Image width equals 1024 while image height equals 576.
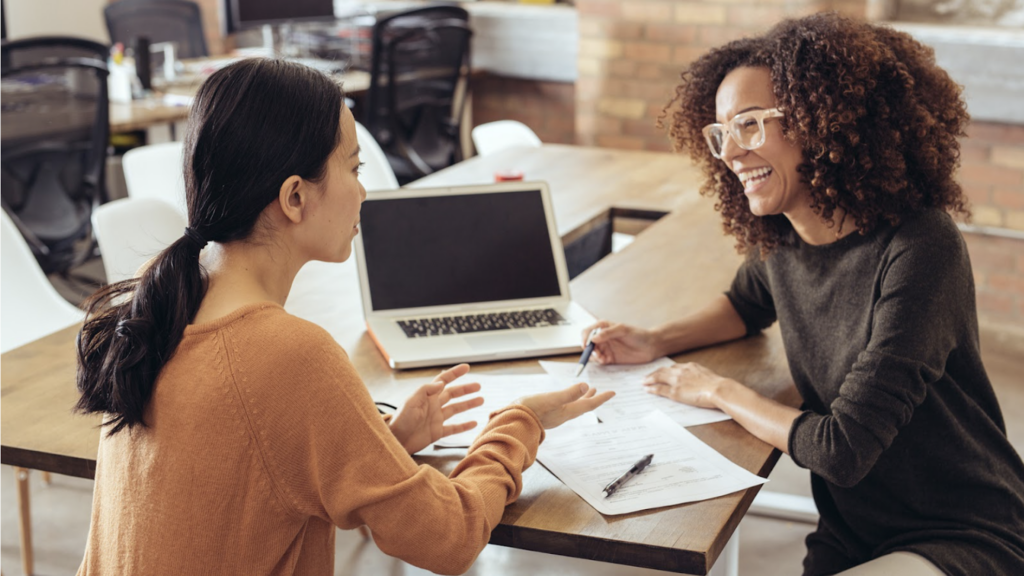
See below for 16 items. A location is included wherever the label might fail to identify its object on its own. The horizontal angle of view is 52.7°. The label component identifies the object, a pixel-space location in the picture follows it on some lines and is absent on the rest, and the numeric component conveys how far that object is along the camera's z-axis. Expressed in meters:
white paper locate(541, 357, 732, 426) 1.48
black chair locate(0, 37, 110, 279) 3.55
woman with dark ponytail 1.02
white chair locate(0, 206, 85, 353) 2.28
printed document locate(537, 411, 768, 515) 1.24
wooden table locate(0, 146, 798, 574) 1.17
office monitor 4.99
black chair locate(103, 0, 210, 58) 5.07
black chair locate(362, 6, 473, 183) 4.48
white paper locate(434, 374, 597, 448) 1.40
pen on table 1.25
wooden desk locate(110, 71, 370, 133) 3.90
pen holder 4.24
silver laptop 1.76
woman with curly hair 1.35
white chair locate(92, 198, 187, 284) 2.21
